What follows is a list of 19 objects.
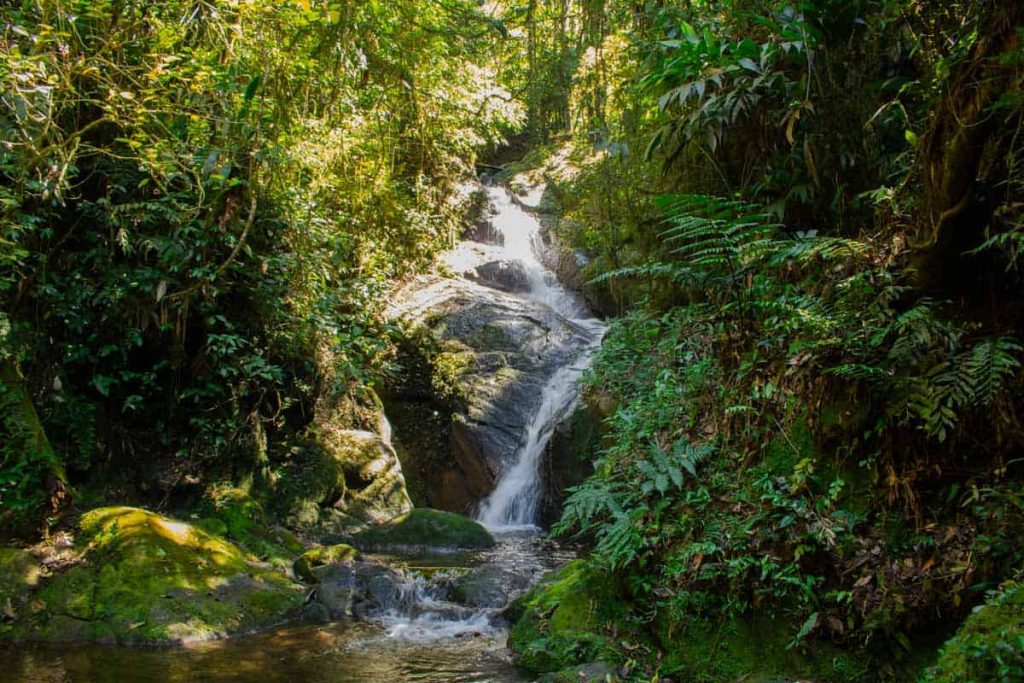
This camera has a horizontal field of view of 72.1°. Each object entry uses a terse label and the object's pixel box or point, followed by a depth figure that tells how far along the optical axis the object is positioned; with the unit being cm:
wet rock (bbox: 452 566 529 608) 629
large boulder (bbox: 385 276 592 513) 1074
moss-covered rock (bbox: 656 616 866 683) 336
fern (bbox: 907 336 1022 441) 323
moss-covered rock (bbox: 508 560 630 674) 412
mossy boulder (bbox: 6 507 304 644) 525
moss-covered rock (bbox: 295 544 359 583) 681
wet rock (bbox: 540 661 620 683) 379
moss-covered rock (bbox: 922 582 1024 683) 234
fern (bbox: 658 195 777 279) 412
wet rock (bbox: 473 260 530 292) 1505
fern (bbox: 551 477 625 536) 431
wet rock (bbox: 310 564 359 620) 613
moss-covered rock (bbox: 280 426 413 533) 875
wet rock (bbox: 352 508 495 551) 848
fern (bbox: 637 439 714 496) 415
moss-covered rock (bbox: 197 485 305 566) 716
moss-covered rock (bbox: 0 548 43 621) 529
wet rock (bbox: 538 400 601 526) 960
